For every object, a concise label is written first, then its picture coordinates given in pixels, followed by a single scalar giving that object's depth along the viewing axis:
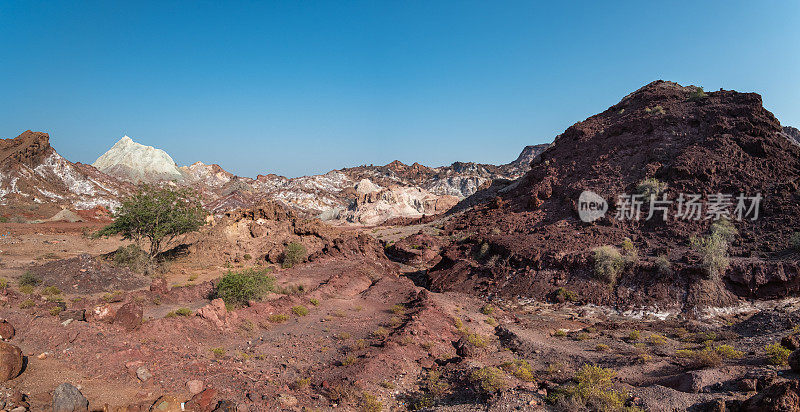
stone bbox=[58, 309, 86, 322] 8.20
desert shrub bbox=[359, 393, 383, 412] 6.98
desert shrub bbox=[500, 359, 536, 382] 7.81
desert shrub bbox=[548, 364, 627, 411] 5.80
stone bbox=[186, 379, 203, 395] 6.08
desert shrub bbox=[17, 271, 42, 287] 13.03
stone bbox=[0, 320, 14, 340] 6.56
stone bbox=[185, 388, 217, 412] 5.66
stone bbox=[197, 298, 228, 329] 10.20
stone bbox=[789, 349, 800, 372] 5.89
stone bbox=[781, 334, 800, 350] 7.30
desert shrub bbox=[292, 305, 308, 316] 12.70
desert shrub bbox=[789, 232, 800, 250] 14.59
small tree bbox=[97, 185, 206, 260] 18.20
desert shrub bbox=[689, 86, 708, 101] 28.36
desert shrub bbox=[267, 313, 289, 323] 11.87
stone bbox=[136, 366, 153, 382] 6.20
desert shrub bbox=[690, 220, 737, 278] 14.04
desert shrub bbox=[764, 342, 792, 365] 6.79
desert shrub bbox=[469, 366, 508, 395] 6.94
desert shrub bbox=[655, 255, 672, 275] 14.70
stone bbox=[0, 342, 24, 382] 5.12
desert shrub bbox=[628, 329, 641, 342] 11.29
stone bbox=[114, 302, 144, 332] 8.03
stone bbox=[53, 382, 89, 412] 4.66
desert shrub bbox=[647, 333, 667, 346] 10.73
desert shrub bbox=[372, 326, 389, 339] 10.90
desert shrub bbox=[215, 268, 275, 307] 12.66
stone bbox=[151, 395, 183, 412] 5.29
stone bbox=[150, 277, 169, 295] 13.64
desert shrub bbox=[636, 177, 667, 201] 21.03
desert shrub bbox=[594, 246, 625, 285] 15.55
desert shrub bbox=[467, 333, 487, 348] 10.45
